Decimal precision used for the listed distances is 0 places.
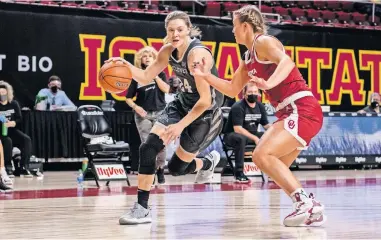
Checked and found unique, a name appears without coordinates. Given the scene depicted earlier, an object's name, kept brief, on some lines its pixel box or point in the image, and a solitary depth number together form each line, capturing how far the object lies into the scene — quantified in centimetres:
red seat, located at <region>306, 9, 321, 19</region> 2047
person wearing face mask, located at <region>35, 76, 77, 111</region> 1468
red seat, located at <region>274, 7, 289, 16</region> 1980
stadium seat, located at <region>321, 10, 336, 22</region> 2067
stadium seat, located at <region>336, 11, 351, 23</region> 2089
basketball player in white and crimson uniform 642
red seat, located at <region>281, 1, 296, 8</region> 2098
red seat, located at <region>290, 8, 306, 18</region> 2015
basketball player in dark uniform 685
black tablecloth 1444
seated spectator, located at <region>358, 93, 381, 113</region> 1709
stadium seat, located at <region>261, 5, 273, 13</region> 1958
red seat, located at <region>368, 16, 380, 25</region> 2075
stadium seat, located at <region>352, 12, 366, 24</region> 2092
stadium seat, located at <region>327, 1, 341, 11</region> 2196
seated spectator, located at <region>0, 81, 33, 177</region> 1334
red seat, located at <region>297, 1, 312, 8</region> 2135
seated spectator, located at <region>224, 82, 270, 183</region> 1254
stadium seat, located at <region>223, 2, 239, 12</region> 1897
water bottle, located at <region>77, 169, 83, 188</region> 1189
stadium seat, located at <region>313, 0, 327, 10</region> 2158
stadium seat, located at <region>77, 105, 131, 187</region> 1157
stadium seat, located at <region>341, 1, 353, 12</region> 2228
